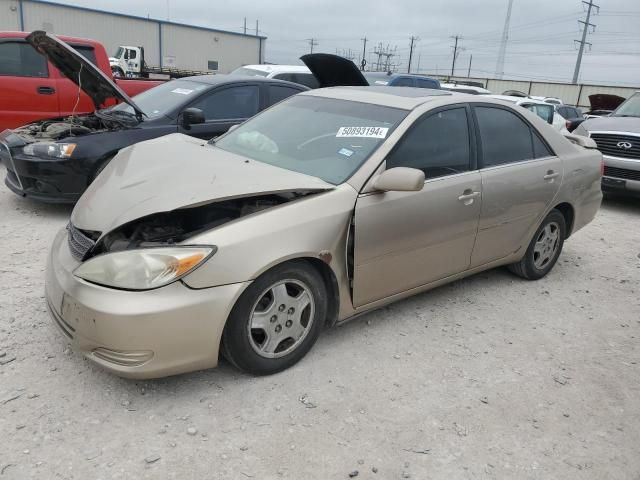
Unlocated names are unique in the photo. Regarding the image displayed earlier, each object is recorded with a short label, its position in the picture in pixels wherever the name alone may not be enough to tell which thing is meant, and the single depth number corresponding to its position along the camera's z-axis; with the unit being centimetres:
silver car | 760
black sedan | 523
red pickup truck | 730
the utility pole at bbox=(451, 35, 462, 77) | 7162
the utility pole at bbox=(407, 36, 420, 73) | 7162
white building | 2523
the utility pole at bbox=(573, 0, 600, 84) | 5136
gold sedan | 252
